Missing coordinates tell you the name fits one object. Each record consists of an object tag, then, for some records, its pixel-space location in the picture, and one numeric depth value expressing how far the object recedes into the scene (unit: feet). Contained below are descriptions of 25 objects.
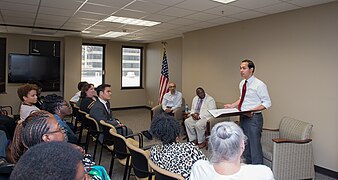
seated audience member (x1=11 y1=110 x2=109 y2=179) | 4.81
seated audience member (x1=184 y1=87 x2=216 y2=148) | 16.93
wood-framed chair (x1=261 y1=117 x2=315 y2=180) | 10.82
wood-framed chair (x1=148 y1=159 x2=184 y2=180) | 5.77
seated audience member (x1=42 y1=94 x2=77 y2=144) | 10.00
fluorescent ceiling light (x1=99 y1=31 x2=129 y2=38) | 24.29
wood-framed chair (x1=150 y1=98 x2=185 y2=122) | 20.40
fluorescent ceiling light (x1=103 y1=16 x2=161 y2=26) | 17.33
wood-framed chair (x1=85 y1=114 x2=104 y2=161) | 12.51
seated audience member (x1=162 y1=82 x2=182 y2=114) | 20.76
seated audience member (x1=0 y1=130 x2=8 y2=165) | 7.96
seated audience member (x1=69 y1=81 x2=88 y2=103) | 20.83
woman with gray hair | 4.73
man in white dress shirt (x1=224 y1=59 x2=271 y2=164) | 11.14
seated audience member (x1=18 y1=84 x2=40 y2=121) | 11.36
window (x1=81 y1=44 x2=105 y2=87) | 30.07
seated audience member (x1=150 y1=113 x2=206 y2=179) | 6.67
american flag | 25.39
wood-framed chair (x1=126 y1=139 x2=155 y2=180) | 7.53
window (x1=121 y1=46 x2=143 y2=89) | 32.58
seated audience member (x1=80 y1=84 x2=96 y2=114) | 15.98
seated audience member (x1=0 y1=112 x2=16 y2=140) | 11.00
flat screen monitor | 24.84
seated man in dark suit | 13.14
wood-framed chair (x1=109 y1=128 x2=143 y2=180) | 9.60
